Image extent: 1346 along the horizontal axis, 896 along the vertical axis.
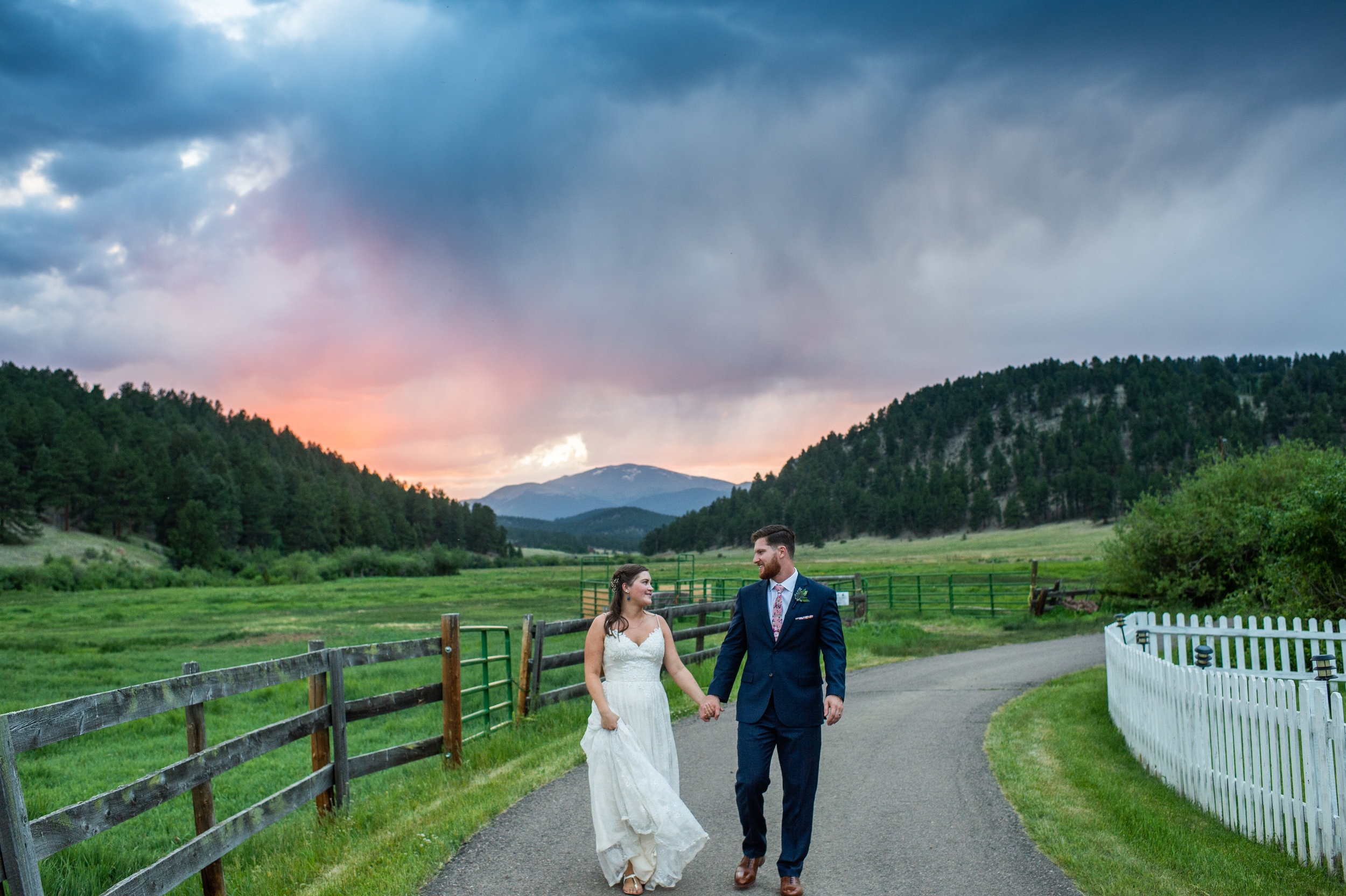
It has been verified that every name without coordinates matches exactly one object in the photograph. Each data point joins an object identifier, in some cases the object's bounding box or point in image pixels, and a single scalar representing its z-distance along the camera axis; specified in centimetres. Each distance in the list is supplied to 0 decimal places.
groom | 568
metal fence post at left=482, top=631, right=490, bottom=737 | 1113
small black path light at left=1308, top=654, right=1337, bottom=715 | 719
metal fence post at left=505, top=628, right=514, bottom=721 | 1230
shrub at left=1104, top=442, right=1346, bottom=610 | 2570
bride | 568
